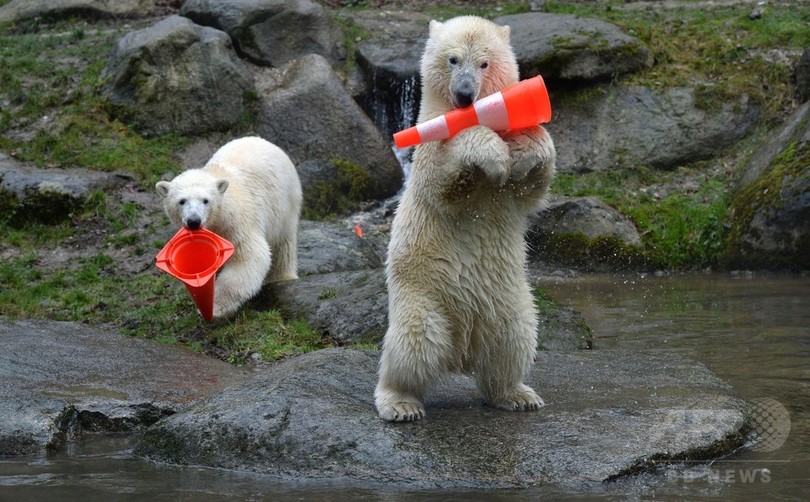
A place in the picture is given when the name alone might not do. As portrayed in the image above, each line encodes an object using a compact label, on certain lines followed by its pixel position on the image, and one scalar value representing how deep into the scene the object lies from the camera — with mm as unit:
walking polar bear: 8516
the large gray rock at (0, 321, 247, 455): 5613
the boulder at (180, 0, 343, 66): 14648
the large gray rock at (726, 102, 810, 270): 10656
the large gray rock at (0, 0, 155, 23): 16422
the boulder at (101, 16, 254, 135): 13266
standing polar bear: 4668
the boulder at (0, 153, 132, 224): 11102
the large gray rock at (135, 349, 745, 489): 4547
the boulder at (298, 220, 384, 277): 10250
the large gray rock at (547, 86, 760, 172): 13211
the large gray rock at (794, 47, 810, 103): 13117
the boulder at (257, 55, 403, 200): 13305
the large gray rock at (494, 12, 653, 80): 13477
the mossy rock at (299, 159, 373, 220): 12688
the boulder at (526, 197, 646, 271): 11383
